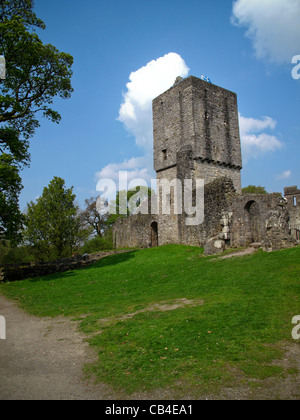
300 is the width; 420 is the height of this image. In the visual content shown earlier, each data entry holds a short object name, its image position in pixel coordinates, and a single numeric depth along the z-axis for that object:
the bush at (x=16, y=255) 33.38
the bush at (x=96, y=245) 39.47
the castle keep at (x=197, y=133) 24.97
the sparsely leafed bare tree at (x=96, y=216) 56.16
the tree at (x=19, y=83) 15.69
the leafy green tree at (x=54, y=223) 23.91
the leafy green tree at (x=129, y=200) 60.88
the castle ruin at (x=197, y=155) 21.23
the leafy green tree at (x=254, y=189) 44.61
